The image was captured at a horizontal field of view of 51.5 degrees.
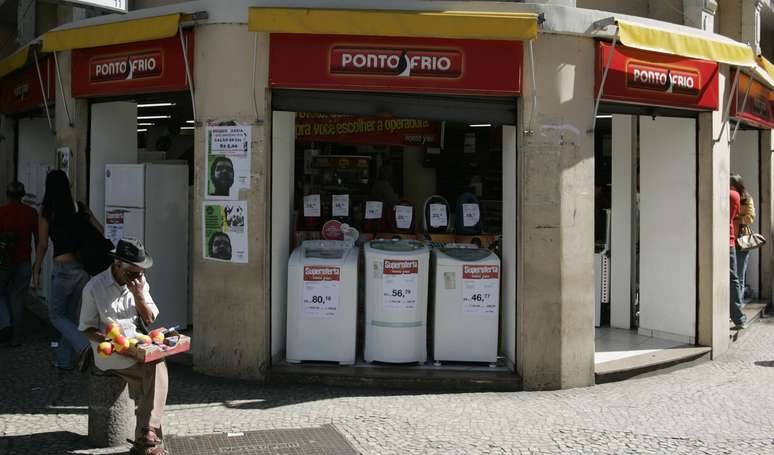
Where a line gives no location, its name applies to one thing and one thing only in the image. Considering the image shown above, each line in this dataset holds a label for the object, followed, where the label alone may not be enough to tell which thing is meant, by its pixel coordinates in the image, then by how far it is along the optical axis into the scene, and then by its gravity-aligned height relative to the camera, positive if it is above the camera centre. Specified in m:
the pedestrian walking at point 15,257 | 9.39 -0.28
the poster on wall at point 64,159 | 9.61 +0.91
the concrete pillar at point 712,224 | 9.10 +0.15
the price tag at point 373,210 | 9.45 +0.30
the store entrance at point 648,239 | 9.34 -0.03
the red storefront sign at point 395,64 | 7.66 +1.64
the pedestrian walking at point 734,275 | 10.17 -0.48
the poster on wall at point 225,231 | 7.86 +0.03
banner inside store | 12.23 +1.63
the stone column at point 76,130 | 9.41 +1.23
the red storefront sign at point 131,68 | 8.11 +1.76
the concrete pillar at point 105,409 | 5.82 -1.28
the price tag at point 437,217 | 9.38 +0.22
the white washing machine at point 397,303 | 7.97 -0.67
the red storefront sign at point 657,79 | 8.07 +1.67
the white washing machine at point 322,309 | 7.97 -0.74
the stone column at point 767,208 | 13.00 +0.48
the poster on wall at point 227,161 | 7.84 +0.73
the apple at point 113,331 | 5.32 -0.65
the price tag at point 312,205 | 9.08 +0.34
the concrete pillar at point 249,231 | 7.80 +0.03
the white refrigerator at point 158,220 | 9.11 +0.17
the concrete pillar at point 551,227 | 7.80 +0.09
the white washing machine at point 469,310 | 8.07 -0.75
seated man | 5.45 -0.61
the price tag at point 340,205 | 9.48 +0.35
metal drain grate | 5.85 -1.57
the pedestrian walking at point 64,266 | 7.82 -0.32
